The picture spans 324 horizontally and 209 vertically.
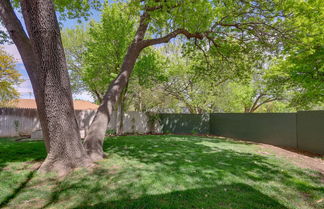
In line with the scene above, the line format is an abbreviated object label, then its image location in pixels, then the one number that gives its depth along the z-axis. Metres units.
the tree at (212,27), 4.49
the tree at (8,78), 13.84
